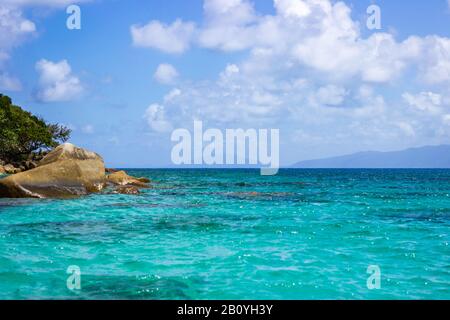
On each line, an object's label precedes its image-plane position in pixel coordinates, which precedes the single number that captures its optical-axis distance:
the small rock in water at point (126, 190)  34.09
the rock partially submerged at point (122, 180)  40.19
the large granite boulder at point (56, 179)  26.14
